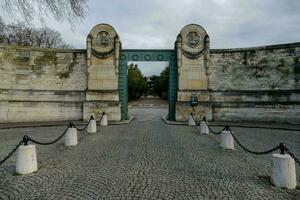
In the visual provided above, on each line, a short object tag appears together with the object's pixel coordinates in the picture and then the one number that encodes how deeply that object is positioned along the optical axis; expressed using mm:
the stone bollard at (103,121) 16156
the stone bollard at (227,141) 8945
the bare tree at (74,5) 12013
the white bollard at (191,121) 16266
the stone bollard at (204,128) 12562
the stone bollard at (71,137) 9570
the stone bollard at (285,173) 5156
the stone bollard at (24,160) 6086
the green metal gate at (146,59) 19109
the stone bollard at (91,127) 12922
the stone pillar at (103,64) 18531
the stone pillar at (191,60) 18688
